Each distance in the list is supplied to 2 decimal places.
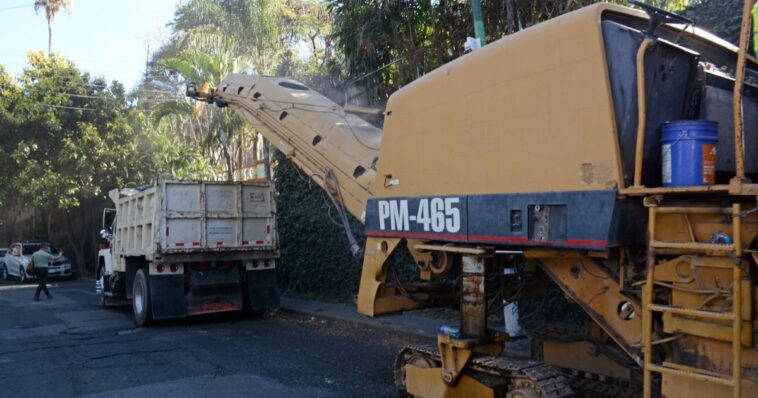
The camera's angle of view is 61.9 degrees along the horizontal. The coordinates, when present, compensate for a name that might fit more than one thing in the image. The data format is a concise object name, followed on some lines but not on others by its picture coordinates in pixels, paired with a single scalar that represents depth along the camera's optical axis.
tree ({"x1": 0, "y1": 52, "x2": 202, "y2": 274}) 23.92
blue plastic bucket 3.55
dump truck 11.48
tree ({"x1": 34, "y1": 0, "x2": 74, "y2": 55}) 43.50
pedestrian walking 17.30
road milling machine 3.47
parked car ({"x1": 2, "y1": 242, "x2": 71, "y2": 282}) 25.84
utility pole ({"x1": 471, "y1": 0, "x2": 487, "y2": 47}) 9.05
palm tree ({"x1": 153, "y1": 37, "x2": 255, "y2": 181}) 17.75
